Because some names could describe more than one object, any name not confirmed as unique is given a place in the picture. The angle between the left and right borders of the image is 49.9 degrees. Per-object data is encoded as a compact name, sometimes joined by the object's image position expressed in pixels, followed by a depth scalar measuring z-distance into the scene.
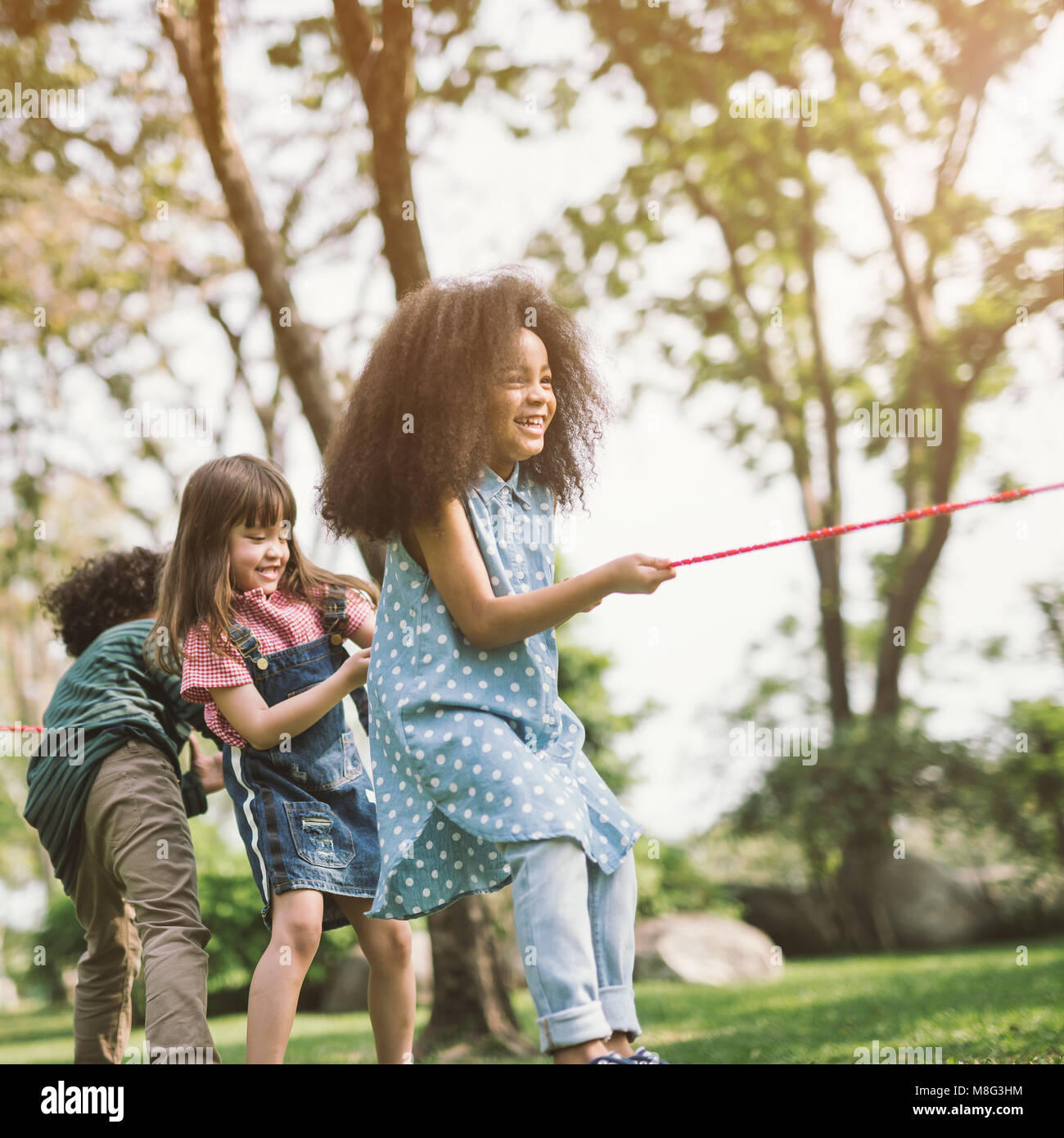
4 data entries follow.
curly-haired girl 2.09
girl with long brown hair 2.50
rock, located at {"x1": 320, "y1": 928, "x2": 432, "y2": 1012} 7.70
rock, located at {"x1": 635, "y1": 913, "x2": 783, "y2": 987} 7.72
